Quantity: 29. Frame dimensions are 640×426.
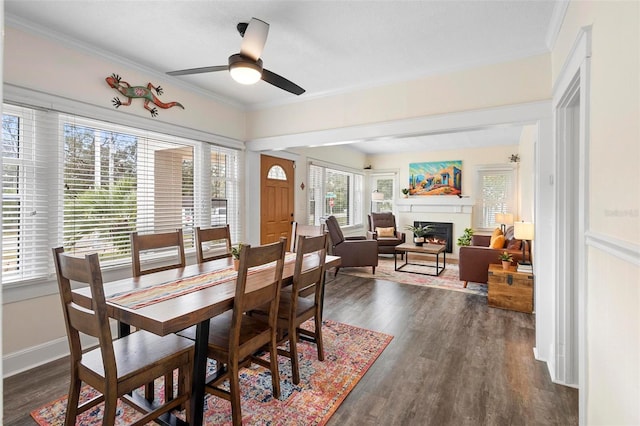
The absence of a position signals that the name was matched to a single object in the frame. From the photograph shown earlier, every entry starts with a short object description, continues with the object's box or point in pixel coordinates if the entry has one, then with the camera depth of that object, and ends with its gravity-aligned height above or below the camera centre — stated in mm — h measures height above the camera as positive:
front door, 5055 +228
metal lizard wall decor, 3152 +1179
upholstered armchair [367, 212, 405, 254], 6910 -416
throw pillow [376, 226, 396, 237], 7242 -413
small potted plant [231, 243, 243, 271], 2537 -332
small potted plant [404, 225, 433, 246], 6793 -401
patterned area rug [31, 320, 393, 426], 2012 -1212
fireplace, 7508 -471
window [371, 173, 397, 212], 8336 +620
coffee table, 5654 -619
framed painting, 7492 +807
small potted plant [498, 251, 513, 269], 4021 -557
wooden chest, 3826 -887
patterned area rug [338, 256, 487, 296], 4885 -1046
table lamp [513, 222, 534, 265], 3828 -200
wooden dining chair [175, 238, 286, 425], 1853 -745
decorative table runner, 1832 -473
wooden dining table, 1611 -492
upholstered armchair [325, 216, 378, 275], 5648 -662
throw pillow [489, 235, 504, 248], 4719 -407
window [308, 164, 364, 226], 6559 +399
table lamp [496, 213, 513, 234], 5805 -97
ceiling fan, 2311 +1074
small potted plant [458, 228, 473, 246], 5739 -459
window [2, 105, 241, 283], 2615 +234
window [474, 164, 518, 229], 6934 +429
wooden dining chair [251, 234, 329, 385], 2311 -720
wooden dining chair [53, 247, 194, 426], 1521 -755
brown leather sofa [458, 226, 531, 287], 4453 -607
